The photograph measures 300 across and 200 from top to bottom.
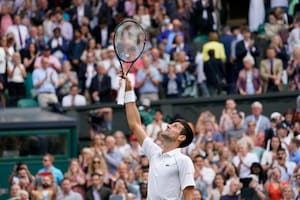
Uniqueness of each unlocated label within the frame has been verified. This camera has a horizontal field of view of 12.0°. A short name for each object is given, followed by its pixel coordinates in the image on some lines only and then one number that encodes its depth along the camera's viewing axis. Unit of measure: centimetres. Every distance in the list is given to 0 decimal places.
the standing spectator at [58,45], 2745
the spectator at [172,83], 2605
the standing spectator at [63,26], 2820
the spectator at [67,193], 2127
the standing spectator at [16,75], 2622
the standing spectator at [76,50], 2728
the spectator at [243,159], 2173
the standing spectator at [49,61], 2648
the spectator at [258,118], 2383
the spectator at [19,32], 2767
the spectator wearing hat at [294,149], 2153
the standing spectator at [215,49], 2666
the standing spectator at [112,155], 2311
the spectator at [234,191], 2075
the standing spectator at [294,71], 2517
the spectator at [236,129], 2348
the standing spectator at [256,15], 2825
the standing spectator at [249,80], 2569
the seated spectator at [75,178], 2175
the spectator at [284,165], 2112
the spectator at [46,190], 2148
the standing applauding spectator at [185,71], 2619
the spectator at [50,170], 2241
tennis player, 1360
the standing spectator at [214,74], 2642
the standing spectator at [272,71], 2567
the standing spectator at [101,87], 2608
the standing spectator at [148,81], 2588
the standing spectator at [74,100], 2616
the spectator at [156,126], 2380
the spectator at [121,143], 2343
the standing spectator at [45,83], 2608
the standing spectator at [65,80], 2633
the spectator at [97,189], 2159
